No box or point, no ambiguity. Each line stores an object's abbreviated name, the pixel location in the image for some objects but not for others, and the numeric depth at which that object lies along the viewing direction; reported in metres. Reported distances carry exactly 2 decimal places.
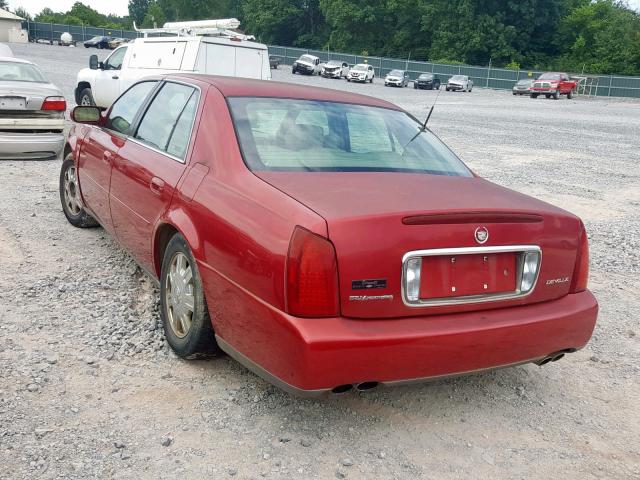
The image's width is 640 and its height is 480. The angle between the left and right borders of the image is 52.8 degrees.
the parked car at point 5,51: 14.19
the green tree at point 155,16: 107.12
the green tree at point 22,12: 102.88
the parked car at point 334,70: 52.09
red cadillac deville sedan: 2.70
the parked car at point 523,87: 45.53
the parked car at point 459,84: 48.97
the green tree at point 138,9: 134.96
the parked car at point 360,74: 49.44
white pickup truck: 12.28
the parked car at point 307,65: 52.95
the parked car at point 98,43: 62.91
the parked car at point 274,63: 56.84
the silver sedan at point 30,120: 8.84
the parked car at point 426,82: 48.94
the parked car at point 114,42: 63.06
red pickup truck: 43.22
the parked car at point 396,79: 48.88
